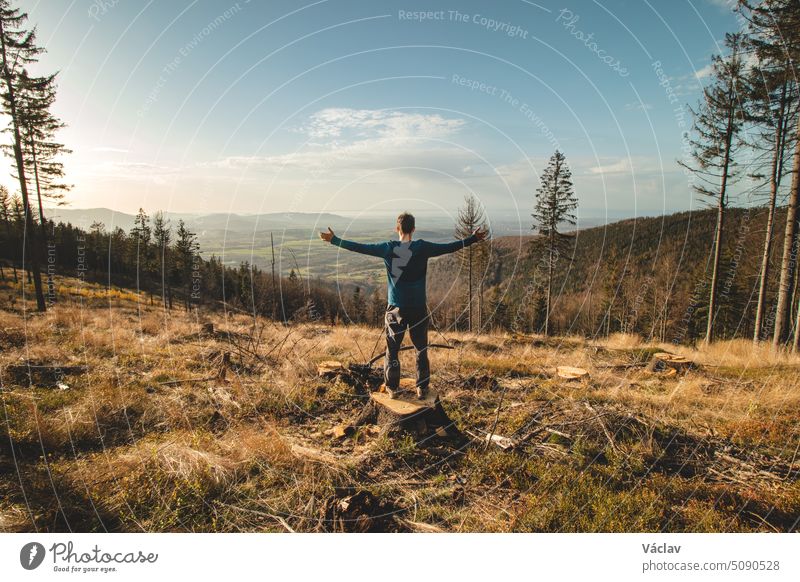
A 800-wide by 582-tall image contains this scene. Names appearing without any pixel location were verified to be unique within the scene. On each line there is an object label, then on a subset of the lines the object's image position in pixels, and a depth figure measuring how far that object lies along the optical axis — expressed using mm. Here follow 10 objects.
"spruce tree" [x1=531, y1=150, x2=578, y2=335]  31234
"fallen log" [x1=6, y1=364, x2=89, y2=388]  7730
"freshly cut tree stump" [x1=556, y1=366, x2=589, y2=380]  8781
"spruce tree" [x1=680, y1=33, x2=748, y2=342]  15891
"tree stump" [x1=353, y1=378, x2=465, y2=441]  5660
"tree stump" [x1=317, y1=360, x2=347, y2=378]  8156
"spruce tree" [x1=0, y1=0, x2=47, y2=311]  16188
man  5758
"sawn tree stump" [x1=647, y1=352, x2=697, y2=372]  9750
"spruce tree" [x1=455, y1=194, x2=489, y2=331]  27562
